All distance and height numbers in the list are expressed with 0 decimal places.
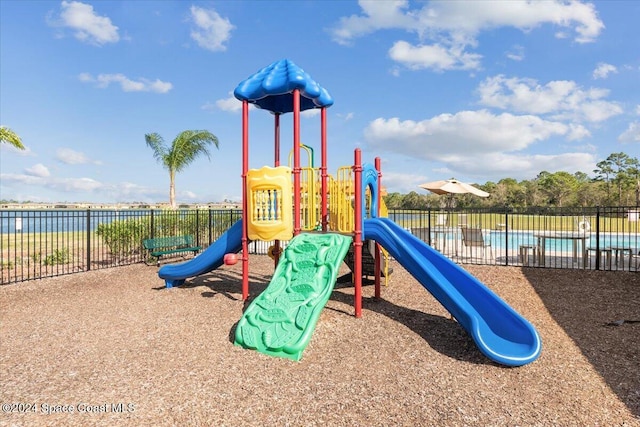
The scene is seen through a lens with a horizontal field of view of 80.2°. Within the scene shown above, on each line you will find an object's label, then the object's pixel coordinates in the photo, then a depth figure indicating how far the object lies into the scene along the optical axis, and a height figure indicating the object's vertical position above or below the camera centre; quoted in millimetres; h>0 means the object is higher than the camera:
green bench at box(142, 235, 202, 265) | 11617 -1052
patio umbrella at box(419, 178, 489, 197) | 13453 +822
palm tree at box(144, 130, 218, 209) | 21672 +3610
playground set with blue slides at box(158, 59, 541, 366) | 5047 -657
